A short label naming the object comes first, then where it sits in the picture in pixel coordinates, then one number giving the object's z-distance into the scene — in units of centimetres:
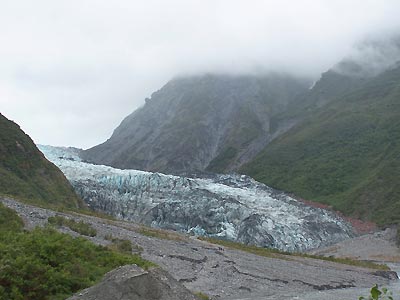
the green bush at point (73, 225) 3462
